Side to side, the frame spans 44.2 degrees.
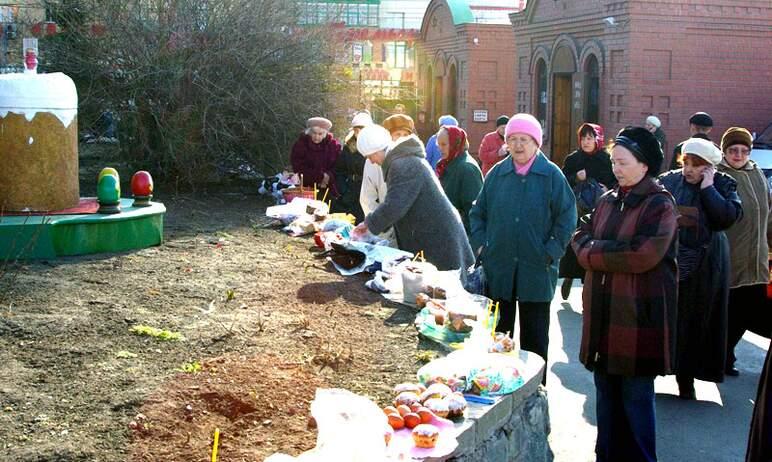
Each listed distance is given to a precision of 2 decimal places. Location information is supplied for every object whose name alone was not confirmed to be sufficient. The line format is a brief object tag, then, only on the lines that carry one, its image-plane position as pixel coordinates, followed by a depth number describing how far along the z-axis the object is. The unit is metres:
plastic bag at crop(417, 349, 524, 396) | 4.57
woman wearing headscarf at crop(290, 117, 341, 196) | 12.09
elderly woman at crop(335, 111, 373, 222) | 11.67
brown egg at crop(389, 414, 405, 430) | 3.96
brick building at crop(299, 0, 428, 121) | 17.86
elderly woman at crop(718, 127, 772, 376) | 7.26
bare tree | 14.39
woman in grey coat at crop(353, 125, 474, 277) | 6.83
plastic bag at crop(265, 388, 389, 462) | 3.51
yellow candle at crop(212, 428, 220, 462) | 3.41
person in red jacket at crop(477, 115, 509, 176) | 13.02
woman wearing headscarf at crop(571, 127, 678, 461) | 4.80
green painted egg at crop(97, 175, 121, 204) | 8.29
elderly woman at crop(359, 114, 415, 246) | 8.23
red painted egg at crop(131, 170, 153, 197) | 9.03
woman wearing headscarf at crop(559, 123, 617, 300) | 10.04
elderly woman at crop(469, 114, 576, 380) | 5.87
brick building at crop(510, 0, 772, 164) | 18.47
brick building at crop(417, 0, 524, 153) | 29.17
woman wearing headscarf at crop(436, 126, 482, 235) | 7.96
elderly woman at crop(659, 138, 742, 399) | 6.39
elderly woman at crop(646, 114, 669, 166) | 15.32
